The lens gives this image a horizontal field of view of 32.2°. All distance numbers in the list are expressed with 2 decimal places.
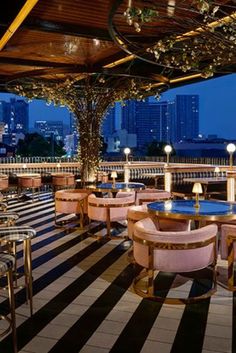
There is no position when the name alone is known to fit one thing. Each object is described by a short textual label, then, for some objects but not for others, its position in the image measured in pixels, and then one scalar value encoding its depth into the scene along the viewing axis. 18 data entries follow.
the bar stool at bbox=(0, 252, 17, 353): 2.87
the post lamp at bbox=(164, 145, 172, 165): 8.50
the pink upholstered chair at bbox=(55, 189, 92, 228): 7.16
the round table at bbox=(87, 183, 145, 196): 7.23
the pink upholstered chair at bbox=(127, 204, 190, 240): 5.23
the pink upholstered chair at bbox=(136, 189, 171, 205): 6.68
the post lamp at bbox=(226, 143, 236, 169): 7.21
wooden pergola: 5.18
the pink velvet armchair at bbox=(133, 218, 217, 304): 3.85
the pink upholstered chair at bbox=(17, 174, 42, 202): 10.92
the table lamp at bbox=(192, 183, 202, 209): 4.67
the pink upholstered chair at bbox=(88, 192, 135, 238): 6.30
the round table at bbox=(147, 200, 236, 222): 4.36
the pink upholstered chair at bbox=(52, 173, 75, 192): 11.45
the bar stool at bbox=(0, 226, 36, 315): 3.59
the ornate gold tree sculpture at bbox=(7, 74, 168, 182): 7.71
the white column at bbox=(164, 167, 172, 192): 9.73
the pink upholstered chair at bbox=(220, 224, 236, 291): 4.19
